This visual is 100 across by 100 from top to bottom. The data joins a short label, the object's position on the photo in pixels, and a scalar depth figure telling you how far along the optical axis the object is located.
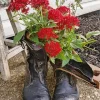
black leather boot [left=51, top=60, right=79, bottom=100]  1.39
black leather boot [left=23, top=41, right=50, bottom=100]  1.38
